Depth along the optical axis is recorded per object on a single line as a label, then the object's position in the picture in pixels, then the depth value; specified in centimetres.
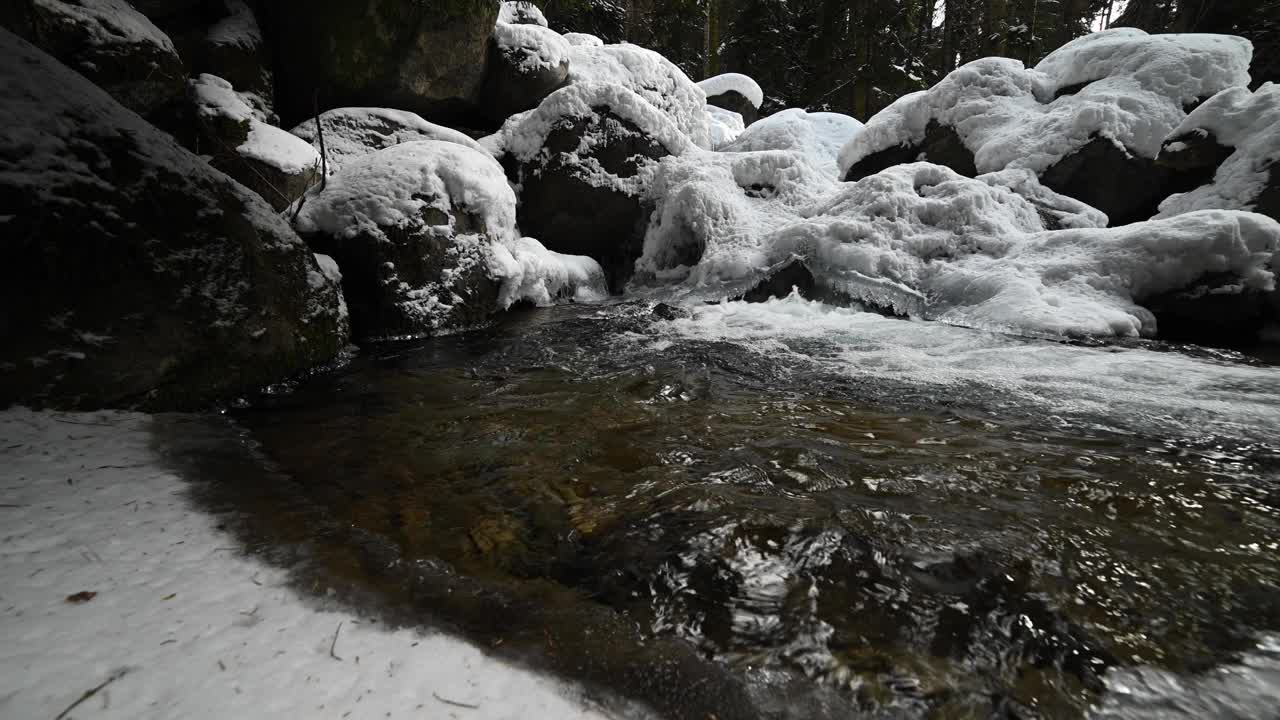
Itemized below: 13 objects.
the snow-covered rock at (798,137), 1177
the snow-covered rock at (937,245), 483
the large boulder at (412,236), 498
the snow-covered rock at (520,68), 910
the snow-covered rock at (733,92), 1739
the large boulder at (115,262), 244
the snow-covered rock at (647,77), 1052
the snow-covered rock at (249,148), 605
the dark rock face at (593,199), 833
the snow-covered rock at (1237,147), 573
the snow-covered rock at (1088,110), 737
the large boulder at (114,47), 484
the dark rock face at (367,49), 749
